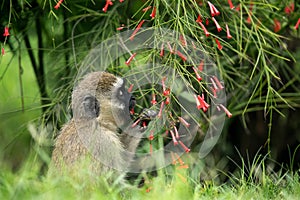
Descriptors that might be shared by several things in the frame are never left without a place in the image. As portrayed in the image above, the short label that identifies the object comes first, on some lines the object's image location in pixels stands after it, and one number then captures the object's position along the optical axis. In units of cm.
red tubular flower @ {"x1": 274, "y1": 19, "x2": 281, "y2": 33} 970
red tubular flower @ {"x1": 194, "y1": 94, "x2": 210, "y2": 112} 665
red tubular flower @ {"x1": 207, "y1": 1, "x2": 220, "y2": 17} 681
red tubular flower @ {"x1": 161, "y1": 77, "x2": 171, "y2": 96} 679
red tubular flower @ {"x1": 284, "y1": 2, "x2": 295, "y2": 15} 945
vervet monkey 809
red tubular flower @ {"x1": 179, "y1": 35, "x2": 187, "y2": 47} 702
